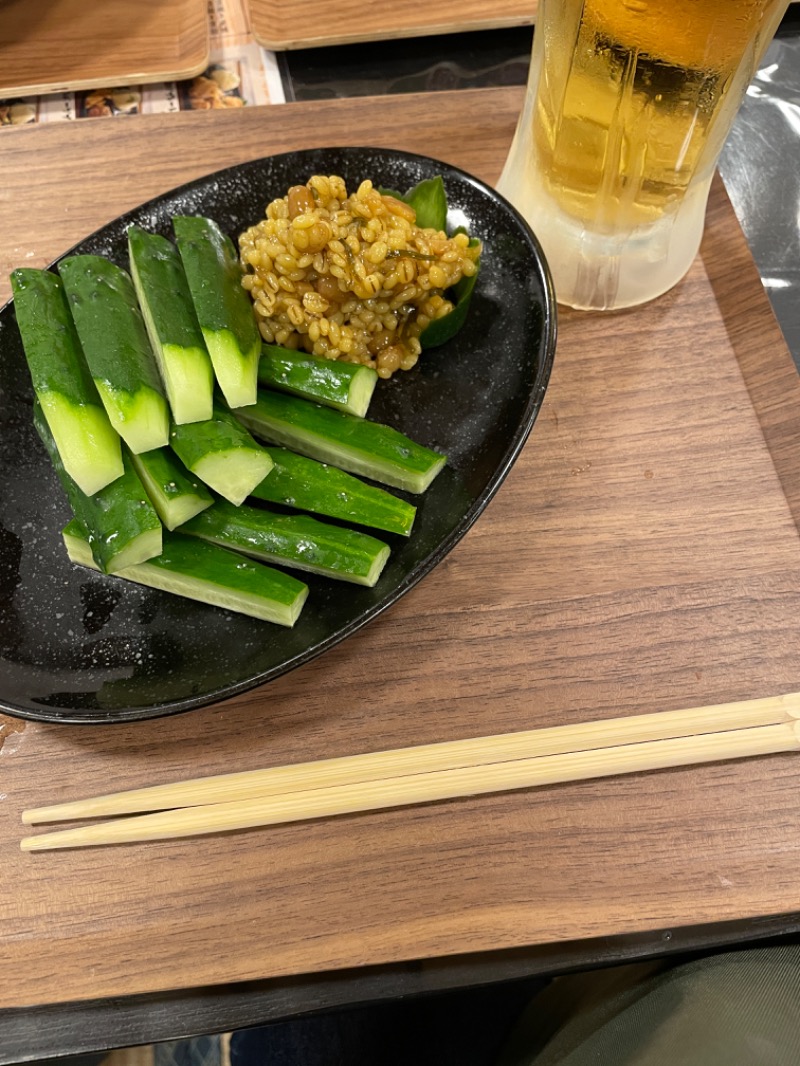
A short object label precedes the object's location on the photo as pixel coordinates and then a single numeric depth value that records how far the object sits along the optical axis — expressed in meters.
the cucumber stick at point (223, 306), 0.26
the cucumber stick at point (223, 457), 0.25
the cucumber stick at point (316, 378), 0.27
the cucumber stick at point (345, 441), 0.27
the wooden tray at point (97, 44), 0.41
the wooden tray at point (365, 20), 0.42
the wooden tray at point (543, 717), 0.23
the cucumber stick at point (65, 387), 0.24
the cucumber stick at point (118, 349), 0.25
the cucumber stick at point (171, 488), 0.25
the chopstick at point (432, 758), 0.24
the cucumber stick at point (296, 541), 0.25
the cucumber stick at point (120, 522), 0.24
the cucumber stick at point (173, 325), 0.25
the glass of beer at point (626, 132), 0.24
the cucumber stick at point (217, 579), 0.25
